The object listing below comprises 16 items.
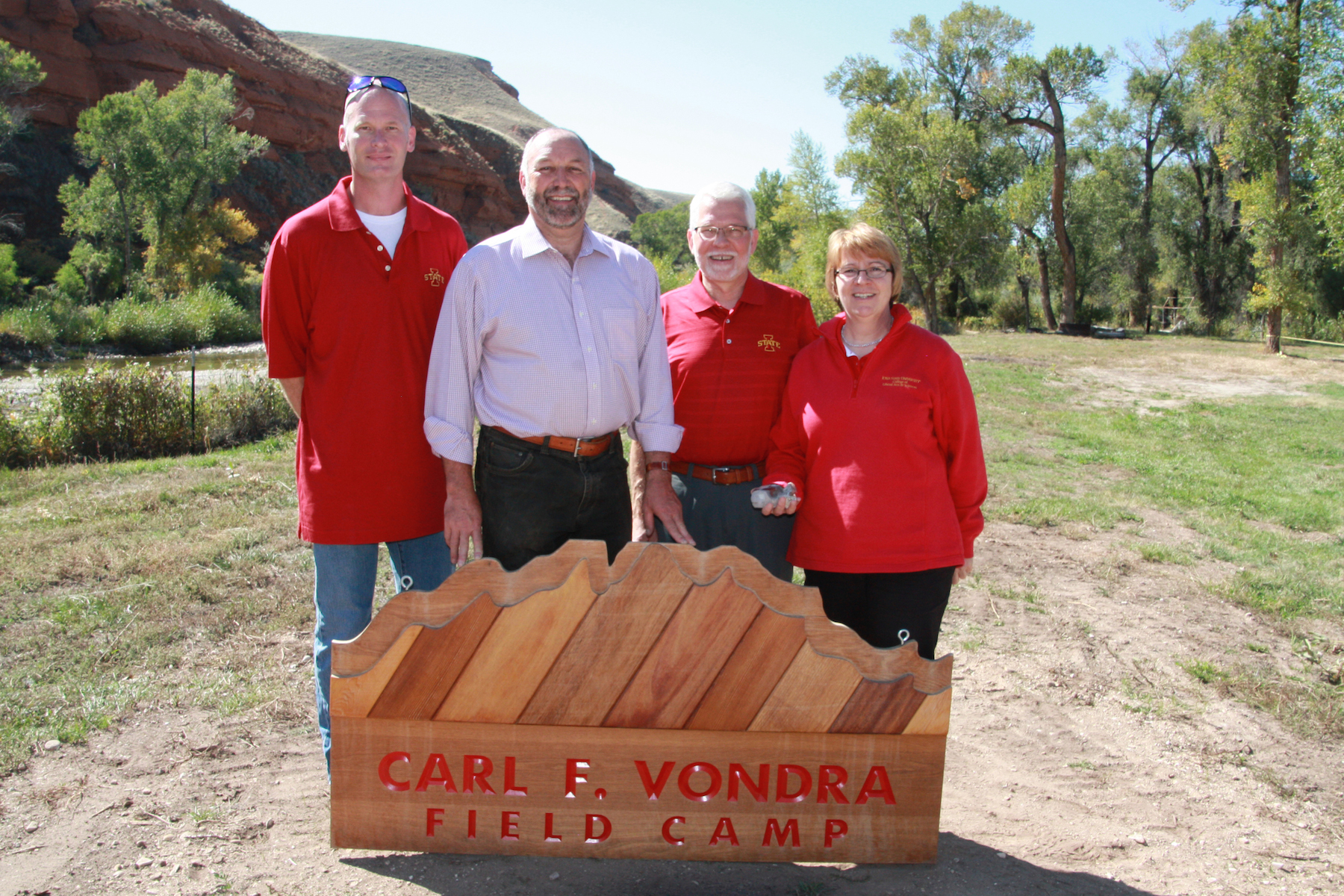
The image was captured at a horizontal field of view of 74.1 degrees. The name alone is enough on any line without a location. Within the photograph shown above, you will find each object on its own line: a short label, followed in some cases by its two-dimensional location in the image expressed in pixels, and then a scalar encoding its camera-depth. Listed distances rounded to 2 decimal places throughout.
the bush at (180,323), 29.20
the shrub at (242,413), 10.95
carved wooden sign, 2.43
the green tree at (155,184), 37.16
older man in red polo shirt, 3.22
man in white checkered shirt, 2.85
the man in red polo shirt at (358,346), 2.87
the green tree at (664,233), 86.25
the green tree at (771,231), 64.38
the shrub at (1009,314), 45.98
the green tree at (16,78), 38.28
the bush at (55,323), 25.92
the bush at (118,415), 9.98
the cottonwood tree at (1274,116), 25.02
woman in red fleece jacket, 2.83
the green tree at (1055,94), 39.84
